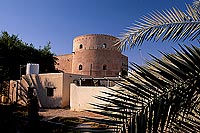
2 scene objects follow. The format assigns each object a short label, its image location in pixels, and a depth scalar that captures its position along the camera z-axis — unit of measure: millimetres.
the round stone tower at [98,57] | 26641
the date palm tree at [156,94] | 1576
